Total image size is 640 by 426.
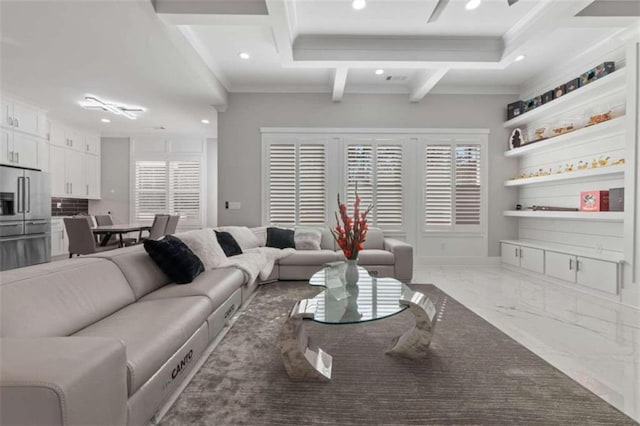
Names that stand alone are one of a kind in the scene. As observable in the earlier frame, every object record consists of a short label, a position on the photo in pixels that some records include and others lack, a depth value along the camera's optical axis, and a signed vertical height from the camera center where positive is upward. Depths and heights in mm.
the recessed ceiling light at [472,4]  2986 +2056
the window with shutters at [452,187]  5395 +422
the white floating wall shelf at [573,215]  3459 -35
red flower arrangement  2506 -216
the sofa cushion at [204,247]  2926 -379
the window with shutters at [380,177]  5384 +585
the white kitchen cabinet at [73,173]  6215 +751
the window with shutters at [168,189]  7555 +470
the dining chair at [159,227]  4664 -287
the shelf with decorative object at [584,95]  3506 +1517
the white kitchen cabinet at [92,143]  7039 +1522
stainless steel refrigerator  4535 -163
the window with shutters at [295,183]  5379 +472
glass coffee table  1752 -616
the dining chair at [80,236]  4176 -390
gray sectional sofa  861 -563
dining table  4496 -332
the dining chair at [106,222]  5316 -270
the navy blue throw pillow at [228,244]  3678 -428
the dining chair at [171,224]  5141 -267
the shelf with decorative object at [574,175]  3406 +482
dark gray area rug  1475 -994
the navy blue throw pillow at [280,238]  4568 -432
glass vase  2475 -516
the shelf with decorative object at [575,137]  3506 +990
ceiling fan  2482 +1715
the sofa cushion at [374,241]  4691 -474
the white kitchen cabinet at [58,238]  6004 -614
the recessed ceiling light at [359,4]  3119 +2138
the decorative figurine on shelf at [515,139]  5188 +1249
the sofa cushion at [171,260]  2445 -416
